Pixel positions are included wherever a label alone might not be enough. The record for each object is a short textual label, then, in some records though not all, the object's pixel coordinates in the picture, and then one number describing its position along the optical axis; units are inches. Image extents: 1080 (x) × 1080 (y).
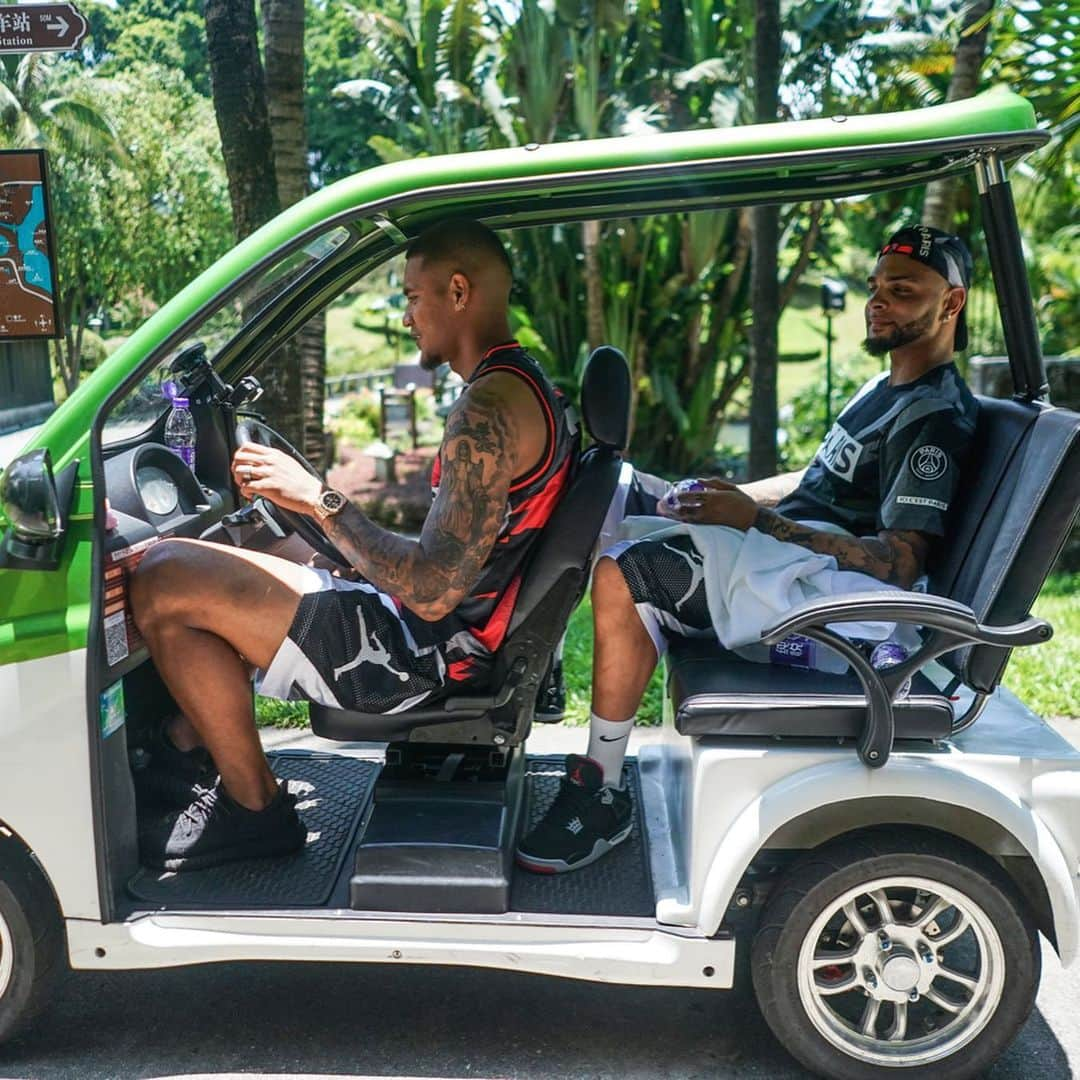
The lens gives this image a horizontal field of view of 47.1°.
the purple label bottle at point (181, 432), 130.0
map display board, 169.9
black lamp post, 526.9
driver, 107.9
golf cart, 98.7
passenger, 113.3
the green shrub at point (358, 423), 753.0
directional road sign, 168.2
